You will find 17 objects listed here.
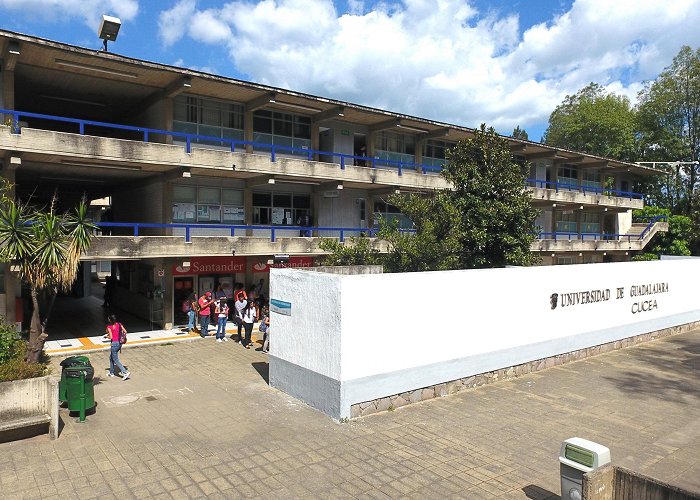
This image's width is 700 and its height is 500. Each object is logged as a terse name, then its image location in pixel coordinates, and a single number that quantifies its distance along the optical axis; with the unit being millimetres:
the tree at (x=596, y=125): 51594
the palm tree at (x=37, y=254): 11278
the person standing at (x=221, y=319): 18602
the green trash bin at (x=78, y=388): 10438
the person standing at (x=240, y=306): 18281
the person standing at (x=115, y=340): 13203
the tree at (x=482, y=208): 17609
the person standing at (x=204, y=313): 19078
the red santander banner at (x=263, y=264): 23159
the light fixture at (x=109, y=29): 20781
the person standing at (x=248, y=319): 17688
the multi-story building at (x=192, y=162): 17547
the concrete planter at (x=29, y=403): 9219
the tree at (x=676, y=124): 46812
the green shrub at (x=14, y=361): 9672
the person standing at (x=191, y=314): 19953
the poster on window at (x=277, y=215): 24469
